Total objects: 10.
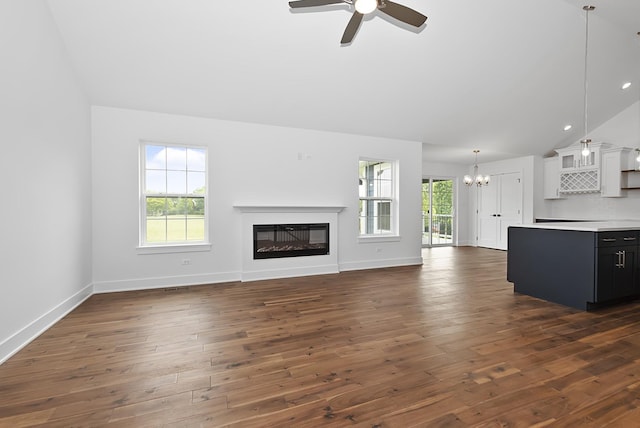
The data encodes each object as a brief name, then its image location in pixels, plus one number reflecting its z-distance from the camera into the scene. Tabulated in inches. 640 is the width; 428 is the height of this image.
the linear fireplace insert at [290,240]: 193.9
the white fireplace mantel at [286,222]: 188.5
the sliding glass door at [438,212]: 359.9
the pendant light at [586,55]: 153.0
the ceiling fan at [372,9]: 87.2
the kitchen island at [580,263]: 130.6
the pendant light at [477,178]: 308.6
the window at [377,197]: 233.6
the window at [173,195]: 174.7
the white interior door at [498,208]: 321.1
